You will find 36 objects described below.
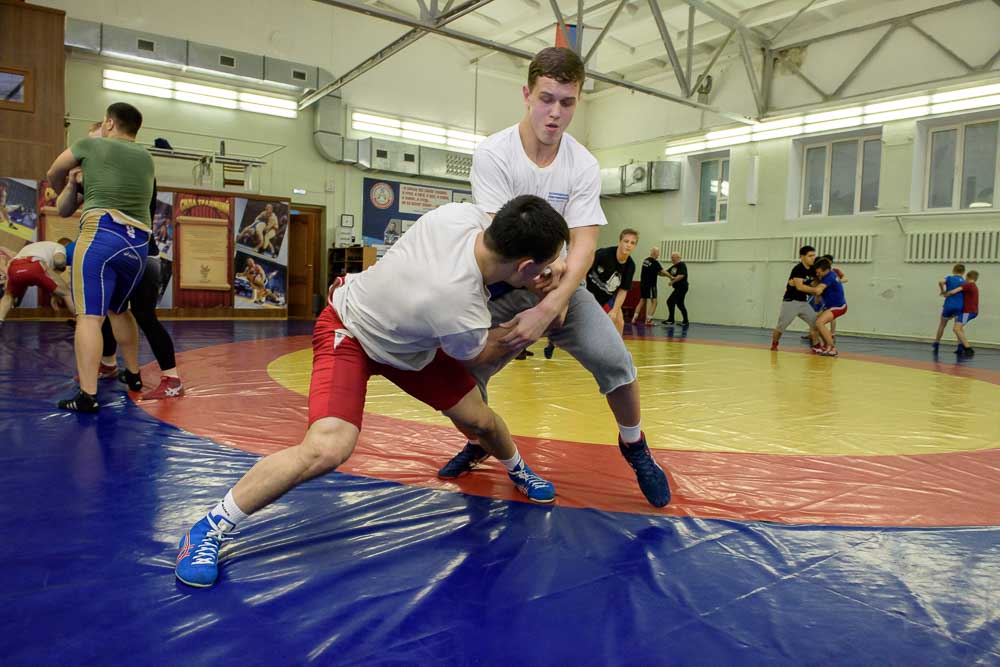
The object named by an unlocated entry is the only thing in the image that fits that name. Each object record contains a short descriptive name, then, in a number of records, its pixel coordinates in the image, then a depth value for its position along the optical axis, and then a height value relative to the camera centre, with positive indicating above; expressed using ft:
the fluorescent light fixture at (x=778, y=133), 44.83 +11.47
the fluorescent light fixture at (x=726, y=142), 47.95 +11.50
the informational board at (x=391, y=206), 50.70 +6.40
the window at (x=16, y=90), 34.88 +9.93
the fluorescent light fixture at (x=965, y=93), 35.91 +11.73
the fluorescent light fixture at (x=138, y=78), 40.40 +12.55
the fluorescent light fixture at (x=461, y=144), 53.47 +11.89
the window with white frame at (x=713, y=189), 50.90 +8.49
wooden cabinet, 44.96 +1.94
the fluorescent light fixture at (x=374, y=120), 48.91 +12.55
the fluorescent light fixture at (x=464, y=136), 53.22 +12.54
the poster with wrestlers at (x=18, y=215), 33.53 +3.17
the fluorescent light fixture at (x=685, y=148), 50.49 +11.54
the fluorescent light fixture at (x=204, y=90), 42.70 +12.60
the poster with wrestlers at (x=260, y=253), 40.42 +1.97
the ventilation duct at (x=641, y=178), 52.03 +9.53
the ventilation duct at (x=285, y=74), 38.55 +13.41
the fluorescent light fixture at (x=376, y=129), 49.11 +11.93
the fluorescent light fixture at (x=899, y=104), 38.49 +11.83
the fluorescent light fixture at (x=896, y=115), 38.65 +11.26
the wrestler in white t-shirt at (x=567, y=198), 7.32 +1.11
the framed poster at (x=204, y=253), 38.63 +1.78
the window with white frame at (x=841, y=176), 42.96 +8.43
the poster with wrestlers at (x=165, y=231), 37.68 +2.89
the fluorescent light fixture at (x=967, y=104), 36.01 +11.16
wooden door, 48.88 +2.25
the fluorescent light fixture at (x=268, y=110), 44.98 +12.05
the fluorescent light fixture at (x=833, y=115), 41.57 +11.97
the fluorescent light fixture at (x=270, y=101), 44.91 +12.61
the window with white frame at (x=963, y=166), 37.81 +8.15
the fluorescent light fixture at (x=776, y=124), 44.65 +12.06
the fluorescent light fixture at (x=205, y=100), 42.77 +11.98
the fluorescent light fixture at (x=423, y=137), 51.01 +11.89
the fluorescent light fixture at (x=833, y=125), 41.70 +11.36
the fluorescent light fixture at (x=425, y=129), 50.89 +12.51
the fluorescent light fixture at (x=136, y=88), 40.47 +11.96
